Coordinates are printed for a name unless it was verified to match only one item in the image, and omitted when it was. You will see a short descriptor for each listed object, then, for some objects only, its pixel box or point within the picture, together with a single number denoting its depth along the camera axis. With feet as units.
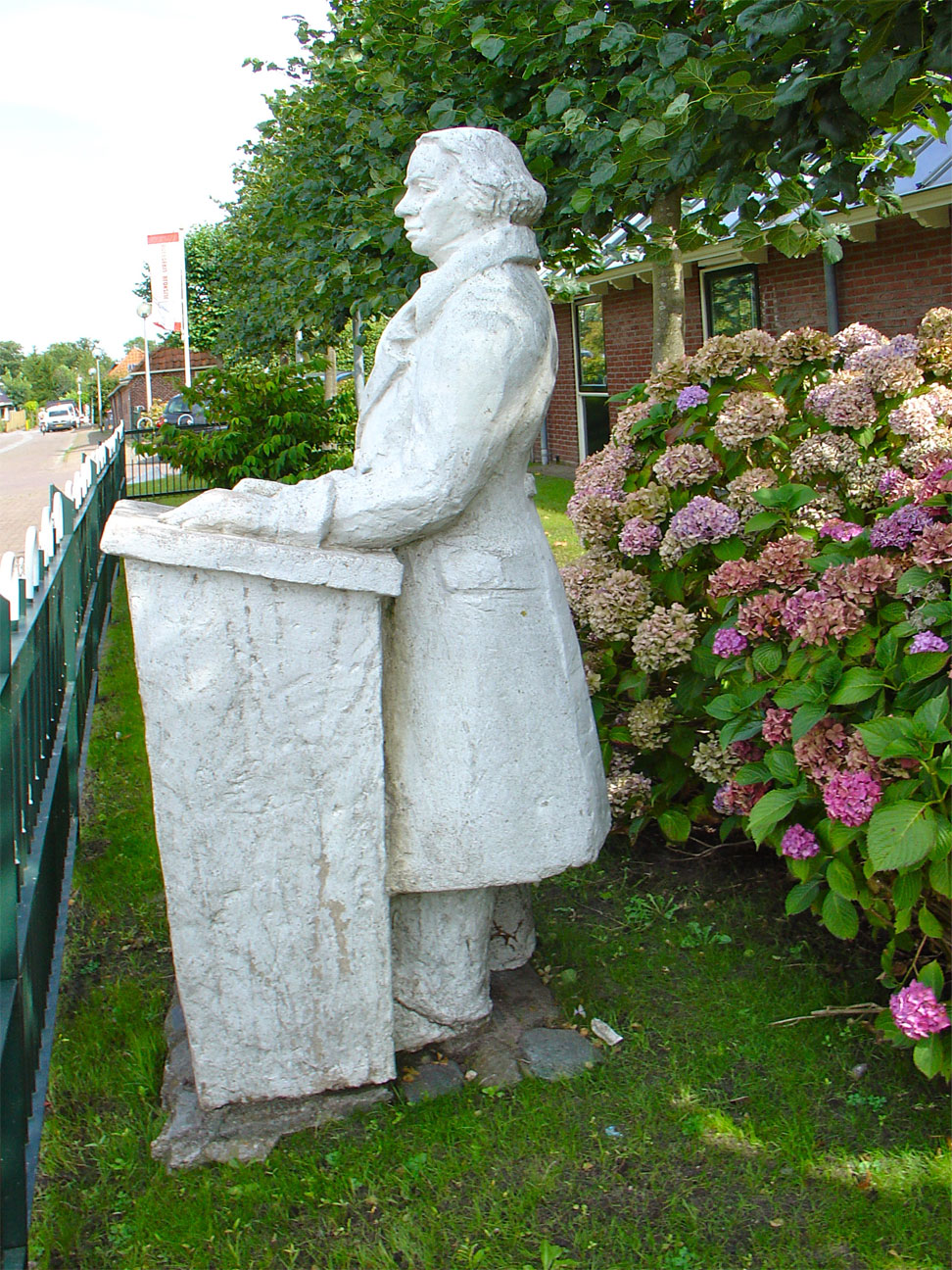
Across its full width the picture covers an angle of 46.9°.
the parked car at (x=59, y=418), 204.03
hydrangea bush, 8.20
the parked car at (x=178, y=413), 79.97
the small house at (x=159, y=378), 133.59
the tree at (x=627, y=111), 10.79
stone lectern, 7.76
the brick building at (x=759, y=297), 29.99
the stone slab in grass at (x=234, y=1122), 8.41
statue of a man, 7.69
